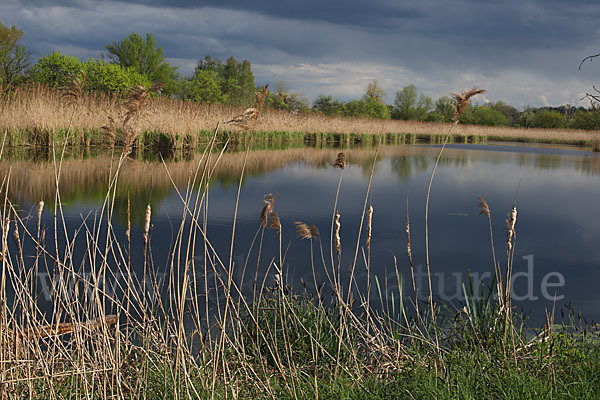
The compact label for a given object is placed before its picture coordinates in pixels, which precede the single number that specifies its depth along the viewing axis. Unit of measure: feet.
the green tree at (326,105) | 136.70
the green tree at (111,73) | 104.22
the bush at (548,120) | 126.41
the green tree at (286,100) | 135.29
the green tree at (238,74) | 147.76
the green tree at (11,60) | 90.49
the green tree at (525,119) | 138.37
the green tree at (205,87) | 128.98
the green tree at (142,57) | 140.26
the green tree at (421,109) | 154.61
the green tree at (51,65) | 91.99
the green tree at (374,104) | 143.84
